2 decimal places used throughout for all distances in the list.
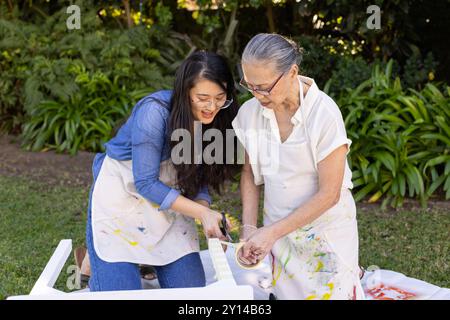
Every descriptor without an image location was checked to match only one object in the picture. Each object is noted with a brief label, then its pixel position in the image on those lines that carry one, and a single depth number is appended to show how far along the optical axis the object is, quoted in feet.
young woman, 10.14
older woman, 9.40
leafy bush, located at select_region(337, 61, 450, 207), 18.81
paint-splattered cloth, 12.42
